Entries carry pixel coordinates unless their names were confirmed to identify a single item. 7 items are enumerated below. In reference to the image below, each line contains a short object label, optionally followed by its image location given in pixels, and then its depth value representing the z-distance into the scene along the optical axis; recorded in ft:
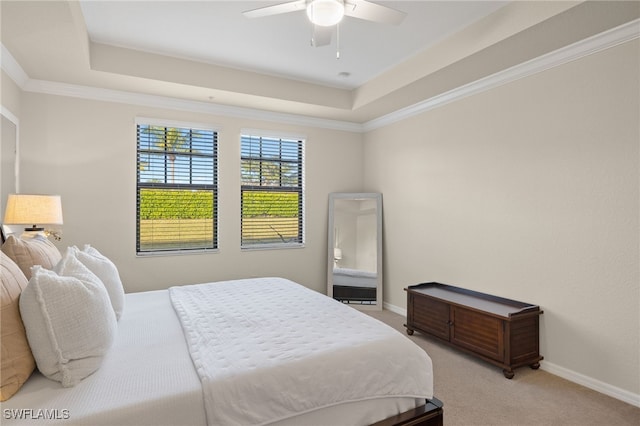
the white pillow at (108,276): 7.04
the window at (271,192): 15.25
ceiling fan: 6.65
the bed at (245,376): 4.33
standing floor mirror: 16.06
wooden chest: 9.41
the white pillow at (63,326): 4.57
